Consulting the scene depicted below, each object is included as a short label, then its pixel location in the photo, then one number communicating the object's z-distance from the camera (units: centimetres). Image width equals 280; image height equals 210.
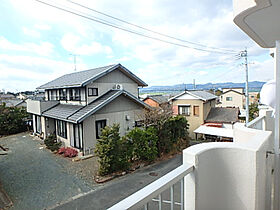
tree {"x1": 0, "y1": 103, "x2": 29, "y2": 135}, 1398
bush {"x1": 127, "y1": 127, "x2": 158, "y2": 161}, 768
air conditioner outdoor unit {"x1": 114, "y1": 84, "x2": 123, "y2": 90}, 1152
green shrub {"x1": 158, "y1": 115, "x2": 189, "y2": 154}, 891
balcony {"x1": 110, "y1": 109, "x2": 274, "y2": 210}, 133
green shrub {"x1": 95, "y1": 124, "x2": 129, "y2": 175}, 664
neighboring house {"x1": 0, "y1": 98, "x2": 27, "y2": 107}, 1956
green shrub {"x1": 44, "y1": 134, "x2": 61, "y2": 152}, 966
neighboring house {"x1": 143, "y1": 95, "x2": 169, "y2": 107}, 2008
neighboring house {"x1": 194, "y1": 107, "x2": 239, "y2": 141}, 1168
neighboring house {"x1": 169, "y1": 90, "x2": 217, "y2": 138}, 1461
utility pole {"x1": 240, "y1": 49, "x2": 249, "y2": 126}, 1146
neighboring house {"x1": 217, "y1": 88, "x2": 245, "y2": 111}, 2473
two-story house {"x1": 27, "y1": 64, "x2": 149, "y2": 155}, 912
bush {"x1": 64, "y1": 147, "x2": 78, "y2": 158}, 886
